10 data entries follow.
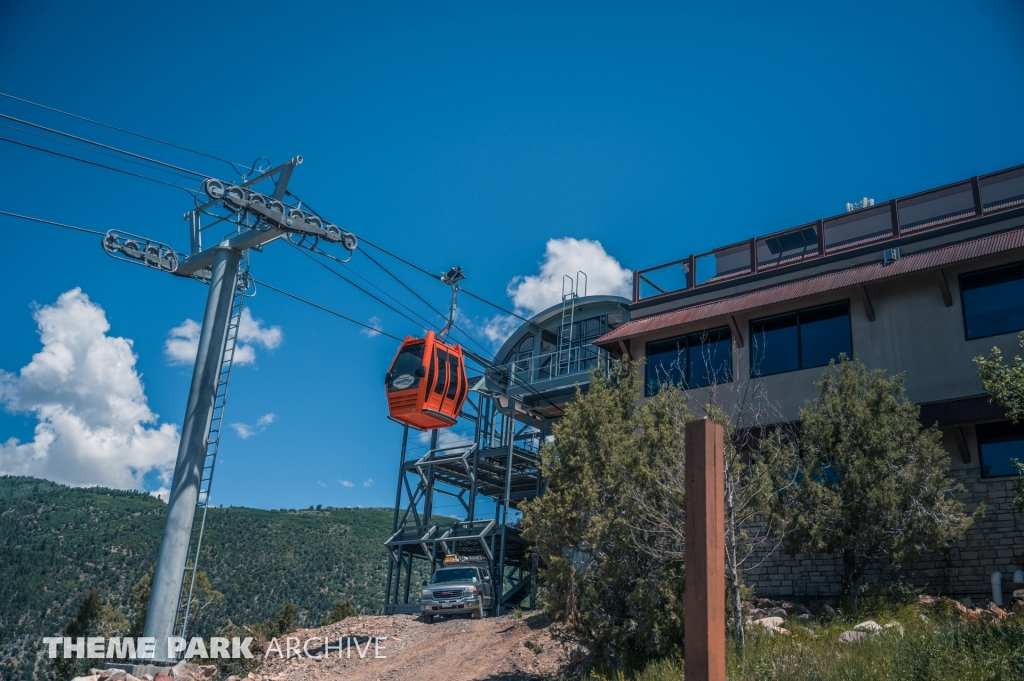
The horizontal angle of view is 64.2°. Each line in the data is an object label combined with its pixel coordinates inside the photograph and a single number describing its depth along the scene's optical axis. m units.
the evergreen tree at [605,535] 14.34
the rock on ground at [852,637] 13.20
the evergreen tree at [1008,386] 12.87
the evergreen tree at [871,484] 16.12
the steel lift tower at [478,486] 32.19
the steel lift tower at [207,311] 18.45
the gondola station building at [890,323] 17.52
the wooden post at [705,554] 5.96
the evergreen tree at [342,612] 30.91
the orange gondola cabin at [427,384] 28.36
